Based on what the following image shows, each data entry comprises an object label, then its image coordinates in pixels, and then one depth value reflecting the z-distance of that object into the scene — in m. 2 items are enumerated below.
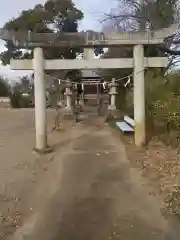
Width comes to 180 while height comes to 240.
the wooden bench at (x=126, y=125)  5.94
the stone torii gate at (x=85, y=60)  4.94
